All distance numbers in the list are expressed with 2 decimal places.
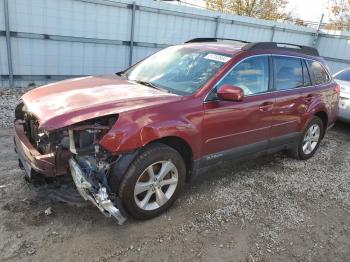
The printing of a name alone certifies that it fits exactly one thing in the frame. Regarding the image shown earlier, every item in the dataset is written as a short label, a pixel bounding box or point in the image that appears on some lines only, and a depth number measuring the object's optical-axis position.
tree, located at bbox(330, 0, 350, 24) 27.64
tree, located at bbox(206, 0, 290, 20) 20.45
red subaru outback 3.03
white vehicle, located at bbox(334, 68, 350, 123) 7.48
